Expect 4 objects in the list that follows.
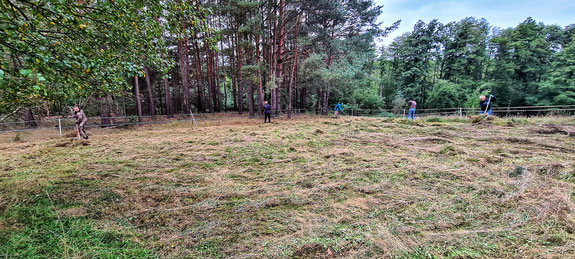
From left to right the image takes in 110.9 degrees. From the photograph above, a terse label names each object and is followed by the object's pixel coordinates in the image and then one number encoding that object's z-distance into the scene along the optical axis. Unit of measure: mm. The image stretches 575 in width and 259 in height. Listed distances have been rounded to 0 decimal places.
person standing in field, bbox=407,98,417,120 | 11985
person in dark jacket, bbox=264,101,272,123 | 11836
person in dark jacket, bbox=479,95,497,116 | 9055
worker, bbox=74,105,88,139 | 7418
